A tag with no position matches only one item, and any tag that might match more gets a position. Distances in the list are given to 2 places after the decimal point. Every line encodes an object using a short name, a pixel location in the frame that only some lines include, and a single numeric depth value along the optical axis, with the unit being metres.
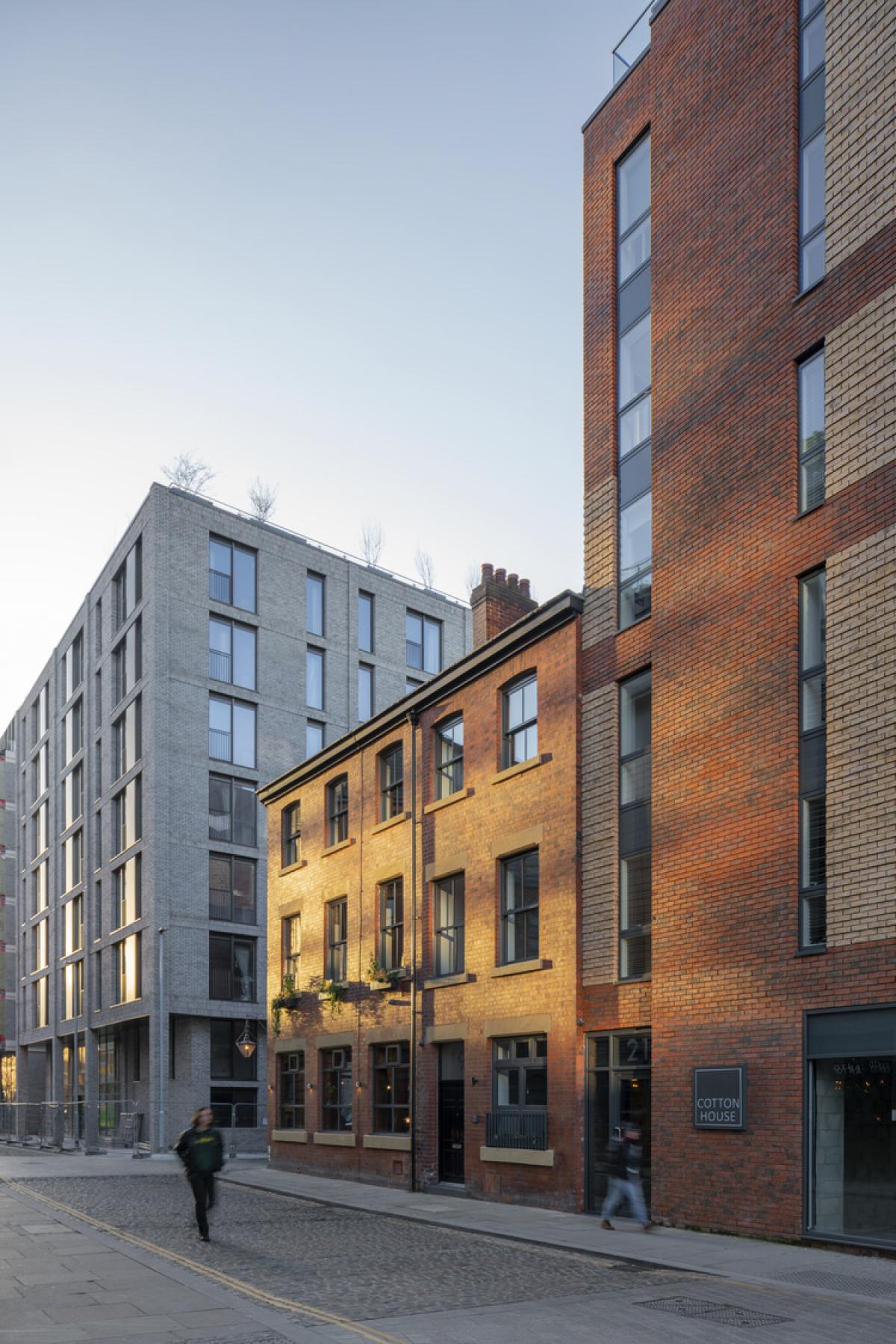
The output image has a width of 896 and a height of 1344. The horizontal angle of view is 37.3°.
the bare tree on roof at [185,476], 53.25
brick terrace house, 22.23
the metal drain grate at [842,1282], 13.02
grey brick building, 45.47
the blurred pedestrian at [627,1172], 17.92
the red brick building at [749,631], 16.19
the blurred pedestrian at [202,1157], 17.48
